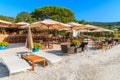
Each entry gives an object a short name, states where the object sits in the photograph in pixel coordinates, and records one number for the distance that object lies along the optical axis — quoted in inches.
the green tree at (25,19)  514.1
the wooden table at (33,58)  125.8
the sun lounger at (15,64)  105.5
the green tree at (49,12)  637.3
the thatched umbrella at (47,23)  229.2
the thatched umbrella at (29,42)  155.1
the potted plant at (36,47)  201.3
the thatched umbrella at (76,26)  282.1
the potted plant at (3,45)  229.3
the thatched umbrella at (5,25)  345.3
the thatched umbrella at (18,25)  347.4
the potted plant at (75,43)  203.1
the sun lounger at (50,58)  135.4
